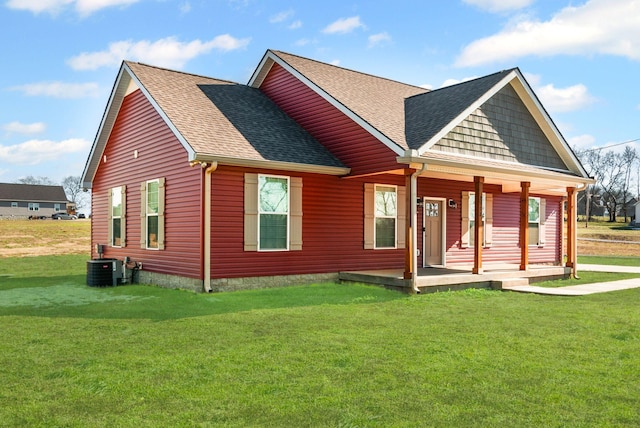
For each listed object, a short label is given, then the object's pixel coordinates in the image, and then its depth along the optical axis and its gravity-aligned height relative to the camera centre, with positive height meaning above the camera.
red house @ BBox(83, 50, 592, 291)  11.70 +1.15
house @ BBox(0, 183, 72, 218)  72.19 +2.66
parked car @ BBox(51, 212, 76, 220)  67.93 +0.42
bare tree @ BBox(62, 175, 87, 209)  99.38 +5.68
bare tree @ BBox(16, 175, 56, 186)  96.50 +7.14
